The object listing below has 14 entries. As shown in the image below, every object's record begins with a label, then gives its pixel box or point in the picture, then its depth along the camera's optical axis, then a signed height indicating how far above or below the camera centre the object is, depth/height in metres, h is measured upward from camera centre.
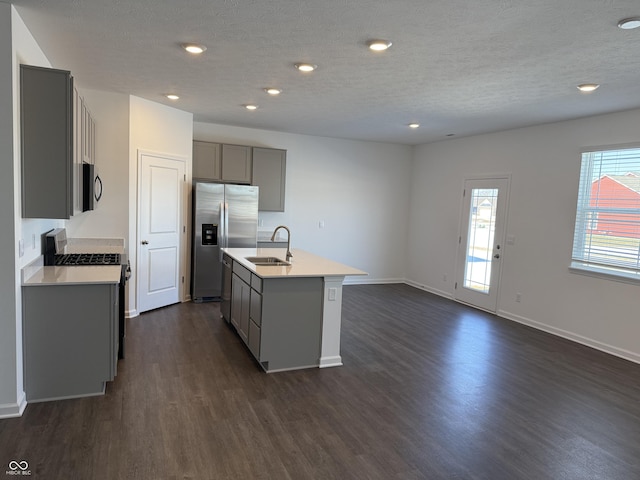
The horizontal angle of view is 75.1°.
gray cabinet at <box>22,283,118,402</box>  2.87 -1.00
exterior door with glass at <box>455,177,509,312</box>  6.05 -0.36
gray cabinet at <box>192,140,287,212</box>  6.15 +0.61
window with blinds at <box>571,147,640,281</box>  4.44 +0.11
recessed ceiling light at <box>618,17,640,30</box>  2.34 +1.15
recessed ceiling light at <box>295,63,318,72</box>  3.42 +1.18
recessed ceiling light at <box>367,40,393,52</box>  2.84 +1.16
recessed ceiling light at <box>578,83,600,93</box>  3.60 +1.19
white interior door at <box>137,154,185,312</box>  5.10 -0.35
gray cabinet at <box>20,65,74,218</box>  2.75 +0.37
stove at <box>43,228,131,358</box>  3.54 -0.54
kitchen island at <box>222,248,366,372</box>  3.59 -0.93
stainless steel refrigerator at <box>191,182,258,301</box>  5.74 -0.30
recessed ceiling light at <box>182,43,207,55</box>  3.07 +1.17
